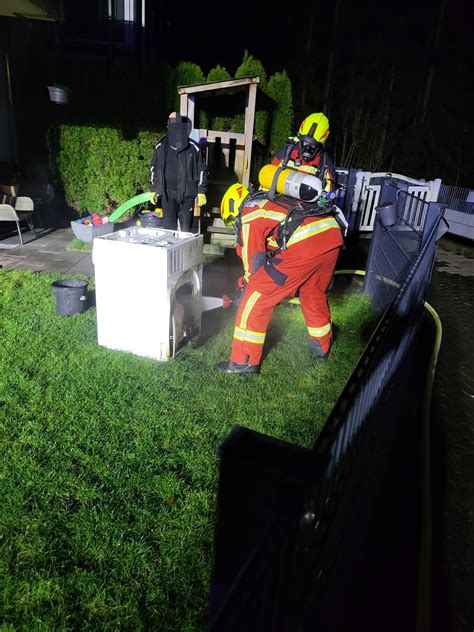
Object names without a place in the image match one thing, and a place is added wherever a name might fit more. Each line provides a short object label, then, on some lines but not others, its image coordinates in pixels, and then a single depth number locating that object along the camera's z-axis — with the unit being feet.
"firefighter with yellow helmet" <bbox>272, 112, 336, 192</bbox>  12.97
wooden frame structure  24.36
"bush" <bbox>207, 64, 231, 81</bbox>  29.81
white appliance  12.35
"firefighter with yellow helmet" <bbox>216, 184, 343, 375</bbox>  12.55
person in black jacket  20.89
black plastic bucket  15.72
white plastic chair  24.33
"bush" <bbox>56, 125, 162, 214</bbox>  26.09
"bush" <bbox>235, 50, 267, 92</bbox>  30.42
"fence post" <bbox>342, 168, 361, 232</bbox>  24.26
